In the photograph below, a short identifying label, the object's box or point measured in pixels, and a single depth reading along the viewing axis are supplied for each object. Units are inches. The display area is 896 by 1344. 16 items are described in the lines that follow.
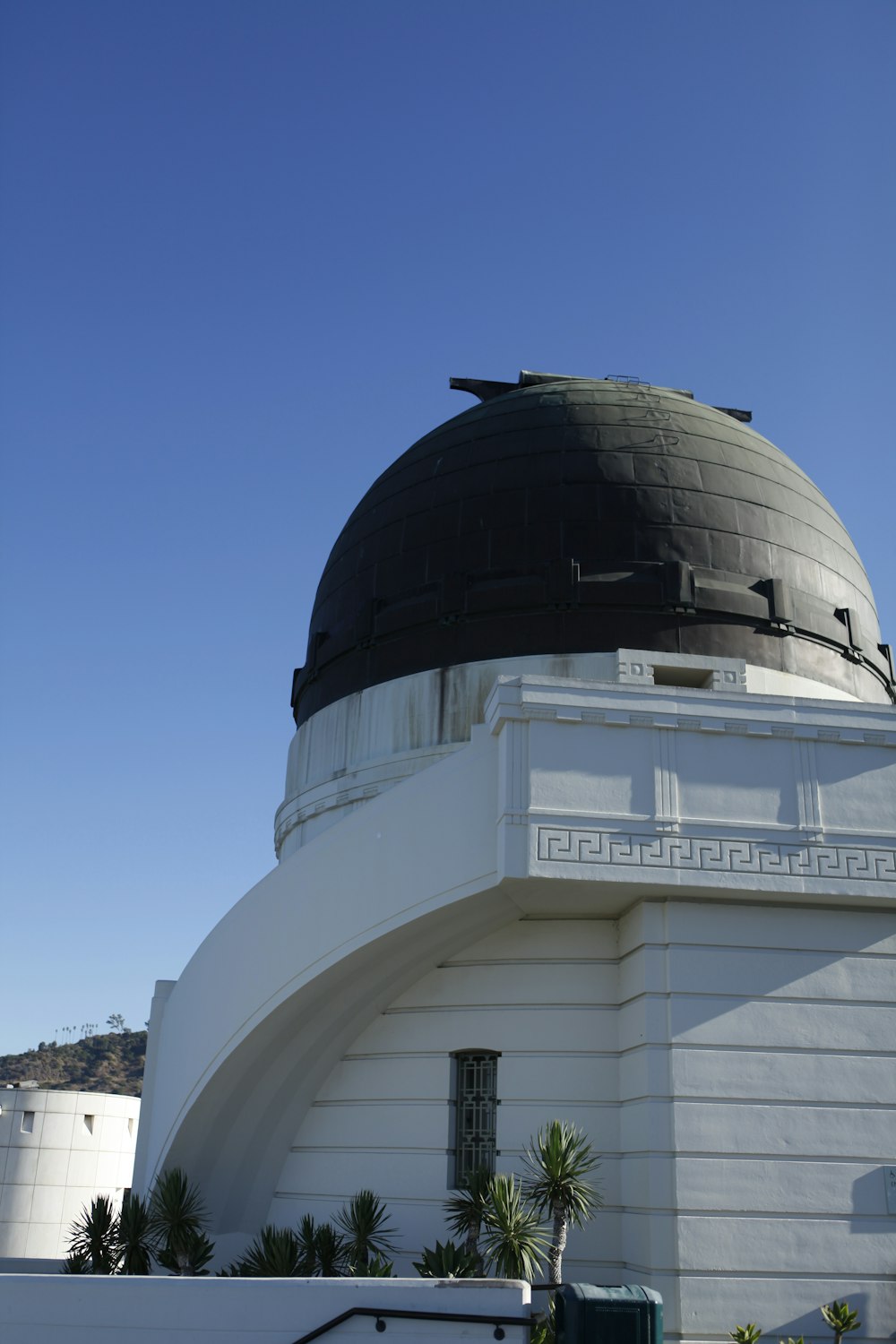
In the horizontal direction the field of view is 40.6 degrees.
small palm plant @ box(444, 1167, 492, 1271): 429.4
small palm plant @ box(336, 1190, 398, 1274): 459.8
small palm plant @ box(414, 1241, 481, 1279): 401.1
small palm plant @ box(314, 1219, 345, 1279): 453.7
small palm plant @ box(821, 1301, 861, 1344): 403.2
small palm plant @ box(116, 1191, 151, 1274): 474.0
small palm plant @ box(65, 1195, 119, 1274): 462.9
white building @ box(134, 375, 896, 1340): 427.5
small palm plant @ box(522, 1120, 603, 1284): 402.3
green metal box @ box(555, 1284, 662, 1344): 316.8
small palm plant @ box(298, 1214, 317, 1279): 452.8
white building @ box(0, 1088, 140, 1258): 1152.2
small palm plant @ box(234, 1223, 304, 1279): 432.1
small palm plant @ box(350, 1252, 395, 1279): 417.1
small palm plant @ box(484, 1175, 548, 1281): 394.6
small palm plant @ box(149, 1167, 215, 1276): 473.4
